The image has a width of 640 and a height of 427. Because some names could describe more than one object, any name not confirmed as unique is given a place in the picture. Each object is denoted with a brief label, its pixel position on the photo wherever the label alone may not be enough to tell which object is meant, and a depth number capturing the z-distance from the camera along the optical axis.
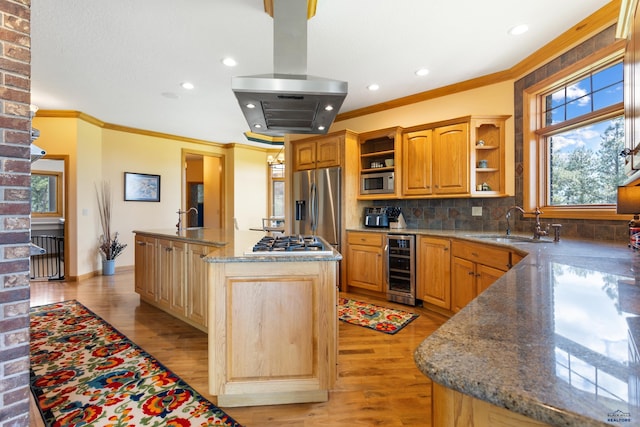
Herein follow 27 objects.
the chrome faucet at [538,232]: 2.53
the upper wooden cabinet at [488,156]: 3.33
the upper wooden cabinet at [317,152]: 4.13
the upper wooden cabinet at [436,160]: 3.39
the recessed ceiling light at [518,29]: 2.53
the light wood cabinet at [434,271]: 3.07
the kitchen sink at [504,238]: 2.51
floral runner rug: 1.61
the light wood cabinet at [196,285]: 2.61
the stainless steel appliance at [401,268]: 3.42
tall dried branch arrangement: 5.13
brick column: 1.24
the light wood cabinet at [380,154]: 3.87
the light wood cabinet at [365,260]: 3.67
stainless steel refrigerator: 4.07
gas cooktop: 1.77
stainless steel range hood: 1.88
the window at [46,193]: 7.14
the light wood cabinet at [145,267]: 3.30
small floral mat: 2.86
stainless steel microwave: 3.93
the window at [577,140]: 2.39
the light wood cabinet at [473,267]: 2.36
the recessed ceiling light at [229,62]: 3.07
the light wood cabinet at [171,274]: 2.87
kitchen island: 1.70
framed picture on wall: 5.50
